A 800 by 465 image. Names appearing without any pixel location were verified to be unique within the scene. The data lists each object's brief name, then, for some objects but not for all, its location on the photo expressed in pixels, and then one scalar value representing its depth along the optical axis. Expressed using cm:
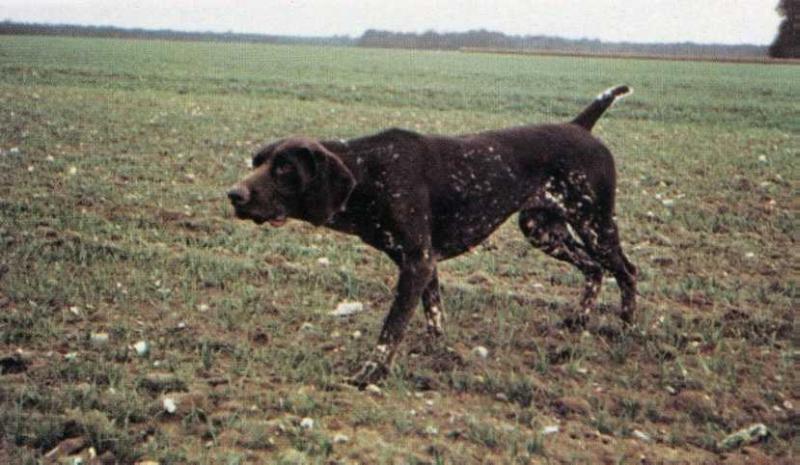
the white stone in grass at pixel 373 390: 463
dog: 461
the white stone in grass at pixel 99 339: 516
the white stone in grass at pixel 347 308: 595
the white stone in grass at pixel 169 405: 425
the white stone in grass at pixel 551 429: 416
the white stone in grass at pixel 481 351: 522
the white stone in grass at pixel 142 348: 504
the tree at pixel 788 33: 5241
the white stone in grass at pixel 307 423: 411
